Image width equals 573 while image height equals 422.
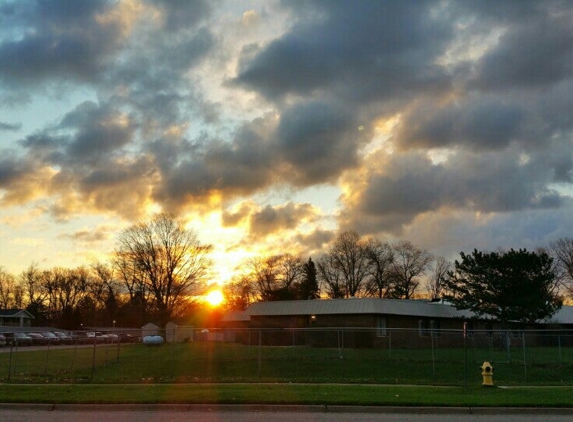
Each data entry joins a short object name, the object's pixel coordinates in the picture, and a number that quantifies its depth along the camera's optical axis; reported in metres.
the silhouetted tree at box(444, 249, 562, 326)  53.06
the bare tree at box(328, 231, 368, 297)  98.44
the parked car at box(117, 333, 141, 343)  77.64
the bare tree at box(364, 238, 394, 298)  96.69
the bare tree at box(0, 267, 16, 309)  125.69
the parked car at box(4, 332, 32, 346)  65.23
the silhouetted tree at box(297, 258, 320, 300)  99.81
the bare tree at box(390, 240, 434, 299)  95.69
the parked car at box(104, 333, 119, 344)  70.63
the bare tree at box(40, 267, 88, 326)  121.50
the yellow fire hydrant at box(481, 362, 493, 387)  21.76
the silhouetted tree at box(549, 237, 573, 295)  90.34
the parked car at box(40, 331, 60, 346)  70.45
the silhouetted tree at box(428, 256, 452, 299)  102.06
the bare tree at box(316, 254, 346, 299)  99.77
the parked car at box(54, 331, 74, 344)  67.72
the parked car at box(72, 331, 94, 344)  69.38
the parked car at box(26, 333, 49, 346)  64.38
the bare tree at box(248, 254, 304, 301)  107.06
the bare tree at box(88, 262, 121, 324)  107.44
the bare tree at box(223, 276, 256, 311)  115.94
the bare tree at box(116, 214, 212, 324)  81.94
